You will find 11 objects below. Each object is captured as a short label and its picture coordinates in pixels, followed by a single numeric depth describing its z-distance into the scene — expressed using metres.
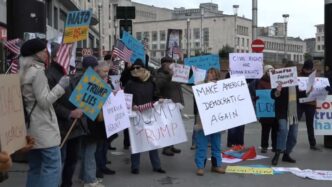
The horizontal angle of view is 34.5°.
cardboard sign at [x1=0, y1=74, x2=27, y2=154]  4.41
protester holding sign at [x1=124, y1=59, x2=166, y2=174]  8.23
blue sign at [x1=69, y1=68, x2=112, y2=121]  6.29
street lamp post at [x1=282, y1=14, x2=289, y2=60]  49.30
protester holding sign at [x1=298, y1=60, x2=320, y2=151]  10.78
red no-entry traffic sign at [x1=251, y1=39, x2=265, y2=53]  20.62
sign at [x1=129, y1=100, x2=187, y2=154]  8.23
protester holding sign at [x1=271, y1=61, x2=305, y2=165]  9.08
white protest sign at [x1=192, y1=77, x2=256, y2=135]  8.18
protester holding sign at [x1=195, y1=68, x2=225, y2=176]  8.23
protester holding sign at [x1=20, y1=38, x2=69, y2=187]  5.18
